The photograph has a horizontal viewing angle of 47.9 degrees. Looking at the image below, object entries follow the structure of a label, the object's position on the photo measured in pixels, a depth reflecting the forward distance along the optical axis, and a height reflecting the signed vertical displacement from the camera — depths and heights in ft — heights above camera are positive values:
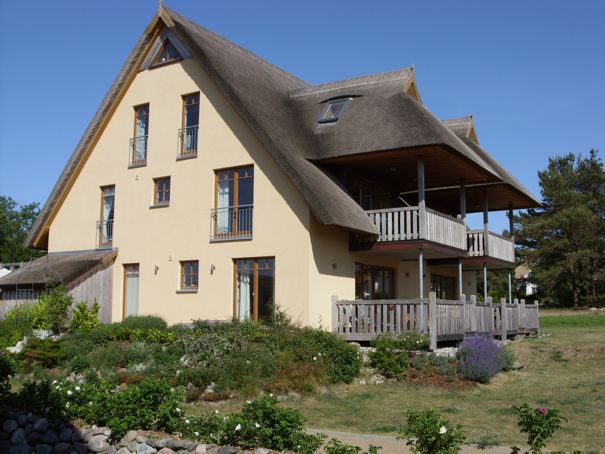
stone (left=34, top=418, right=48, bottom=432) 38.96 -6.94
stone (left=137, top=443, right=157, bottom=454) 33.58 -7.16
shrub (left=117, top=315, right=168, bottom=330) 72.79 -2.05
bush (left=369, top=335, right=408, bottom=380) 60.49 -4.87
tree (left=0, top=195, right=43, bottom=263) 219.82 +32.50
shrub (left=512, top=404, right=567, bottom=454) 26.94 -4.77
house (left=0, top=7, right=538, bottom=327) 71.67 +13.45
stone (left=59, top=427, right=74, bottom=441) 37.88 -7.24
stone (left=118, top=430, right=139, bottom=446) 34.99 -6.86
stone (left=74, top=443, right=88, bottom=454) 36.73 -7.79
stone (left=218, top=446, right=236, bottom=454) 31.00 -6.64
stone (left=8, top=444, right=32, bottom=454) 38.78 -8.27
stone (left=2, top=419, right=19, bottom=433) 39.75 -7.13
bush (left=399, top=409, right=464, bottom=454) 27.02 -5.23
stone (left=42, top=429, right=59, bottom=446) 38.52 -7.55
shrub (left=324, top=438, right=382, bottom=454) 27.30 -5.93
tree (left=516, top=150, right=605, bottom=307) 177.47 +18.73
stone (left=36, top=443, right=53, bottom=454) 38.60 -8.20
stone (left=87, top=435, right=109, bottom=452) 36.11 -7.44
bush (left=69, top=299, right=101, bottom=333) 77.61 -1.79
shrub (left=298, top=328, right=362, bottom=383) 57.98 -4.42
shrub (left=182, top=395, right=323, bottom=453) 31.07 -5.89
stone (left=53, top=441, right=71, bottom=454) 37.45 -7.94
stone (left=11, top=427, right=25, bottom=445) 39.22 -7.65
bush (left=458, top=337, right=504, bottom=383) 60.23 -5.04
